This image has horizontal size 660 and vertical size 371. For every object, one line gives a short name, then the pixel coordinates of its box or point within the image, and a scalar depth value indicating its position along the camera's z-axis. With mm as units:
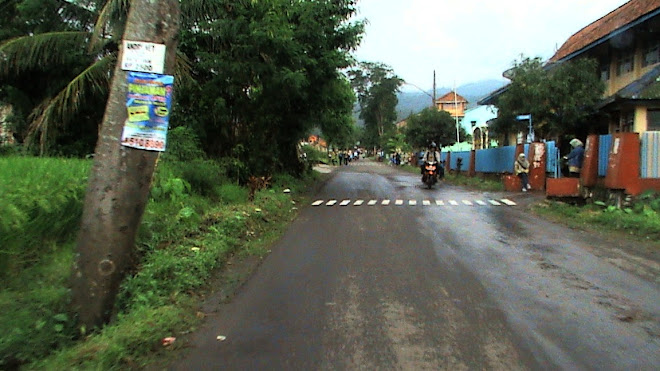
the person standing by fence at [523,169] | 18750
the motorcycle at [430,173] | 21391
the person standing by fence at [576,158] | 15078
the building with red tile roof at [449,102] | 80812
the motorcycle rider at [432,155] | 21875
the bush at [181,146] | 12773
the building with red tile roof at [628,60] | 16656
